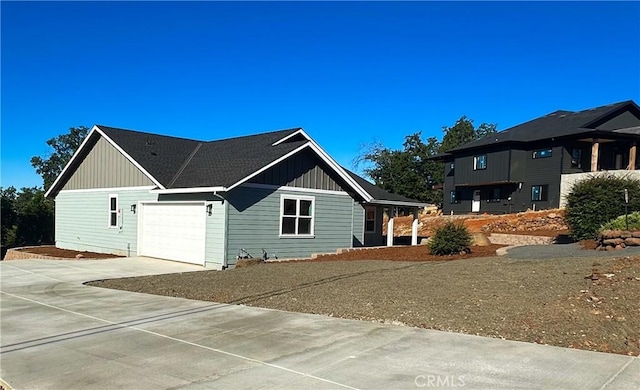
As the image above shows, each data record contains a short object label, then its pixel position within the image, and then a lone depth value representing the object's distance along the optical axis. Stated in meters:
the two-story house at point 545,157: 32.02
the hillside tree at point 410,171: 53.72
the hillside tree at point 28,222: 28.03
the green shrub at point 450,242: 15.77
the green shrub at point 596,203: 15.53
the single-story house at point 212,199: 15.71
